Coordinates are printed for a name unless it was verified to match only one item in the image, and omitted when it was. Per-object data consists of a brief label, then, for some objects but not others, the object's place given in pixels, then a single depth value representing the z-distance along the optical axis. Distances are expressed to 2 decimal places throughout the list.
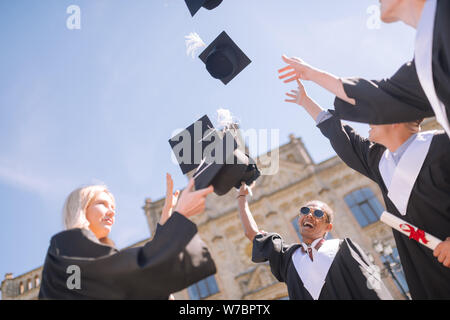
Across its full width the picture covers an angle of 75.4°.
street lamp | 10.23
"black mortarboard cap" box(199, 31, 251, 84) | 3.84
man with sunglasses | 2.36
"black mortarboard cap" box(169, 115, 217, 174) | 2.65
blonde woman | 1.73
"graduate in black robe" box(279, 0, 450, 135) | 1.71
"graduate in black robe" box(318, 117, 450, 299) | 2.12
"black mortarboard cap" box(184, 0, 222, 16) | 3.85
